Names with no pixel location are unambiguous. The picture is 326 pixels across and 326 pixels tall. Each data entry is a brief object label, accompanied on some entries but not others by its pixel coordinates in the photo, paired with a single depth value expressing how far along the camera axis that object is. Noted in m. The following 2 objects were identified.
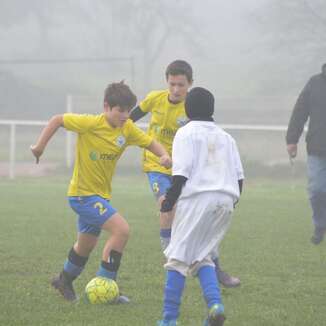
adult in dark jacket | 19.70
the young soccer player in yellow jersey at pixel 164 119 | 15.05
